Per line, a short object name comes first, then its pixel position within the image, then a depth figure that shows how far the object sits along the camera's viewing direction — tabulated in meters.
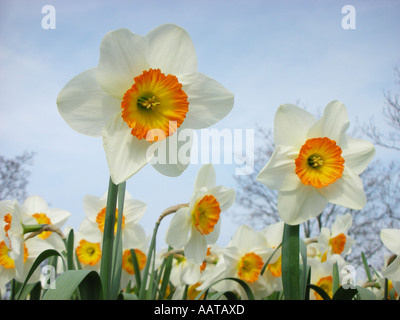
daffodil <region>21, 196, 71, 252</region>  0.62
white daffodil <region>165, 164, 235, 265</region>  0.56
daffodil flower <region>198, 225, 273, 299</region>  0.60
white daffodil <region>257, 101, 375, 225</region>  0.51
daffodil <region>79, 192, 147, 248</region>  0.63
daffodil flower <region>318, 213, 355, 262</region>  0.66
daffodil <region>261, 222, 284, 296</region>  0.59
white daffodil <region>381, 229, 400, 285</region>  0.56
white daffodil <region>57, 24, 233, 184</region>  0.46
